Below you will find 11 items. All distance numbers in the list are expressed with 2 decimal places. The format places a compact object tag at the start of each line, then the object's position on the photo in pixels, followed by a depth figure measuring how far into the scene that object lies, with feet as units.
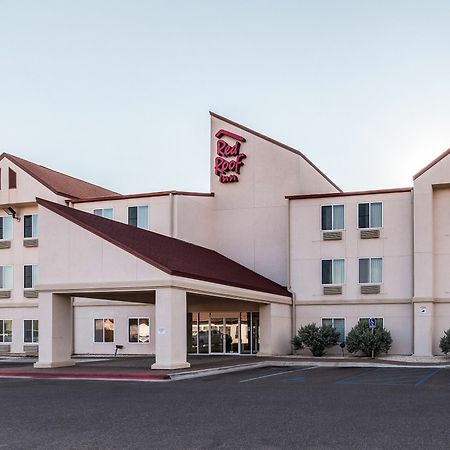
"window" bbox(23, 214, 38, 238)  128.57
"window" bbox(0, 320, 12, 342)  129.90
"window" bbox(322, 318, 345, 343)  112.68
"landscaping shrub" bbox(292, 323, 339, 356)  108.47
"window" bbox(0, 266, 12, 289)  130.72
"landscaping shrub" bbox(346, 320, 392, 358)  104.83
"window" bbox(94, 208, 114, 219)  124.67
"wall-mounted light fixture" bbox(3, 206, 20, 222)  128.36
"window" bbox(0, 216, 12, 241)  131.23
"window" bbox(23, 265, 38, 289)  128.26
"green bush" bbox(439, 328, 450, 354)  100.58
